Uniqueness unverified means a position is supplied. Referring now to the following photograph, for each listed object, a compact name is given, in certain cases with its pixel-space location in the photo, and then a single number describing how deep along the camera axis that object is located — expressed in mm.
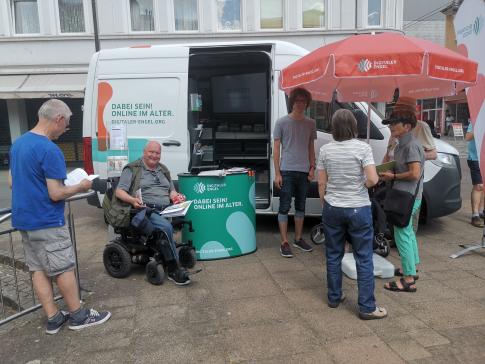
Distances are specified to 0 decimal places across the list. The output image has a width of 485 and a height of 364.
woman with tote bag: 3719
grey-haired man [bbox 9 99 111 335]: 3049
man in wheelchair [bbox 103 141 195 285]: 4086
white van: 5516
